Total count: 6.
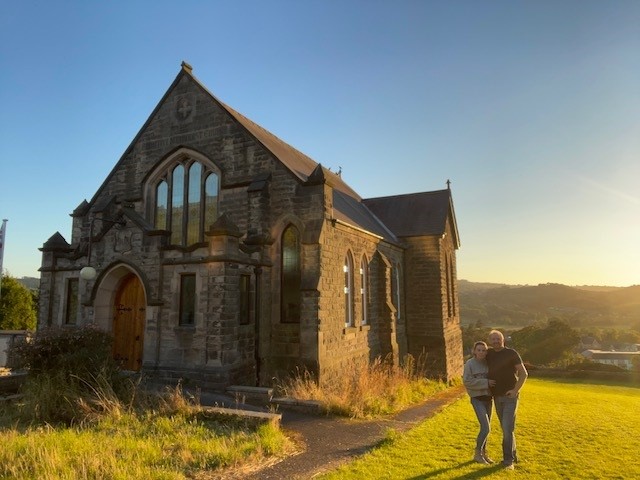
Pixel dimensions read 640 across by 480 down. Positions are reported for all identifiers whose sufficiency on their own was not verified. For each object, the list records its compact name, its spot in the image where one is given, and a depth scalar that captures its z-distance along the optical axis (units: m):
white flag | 15.67
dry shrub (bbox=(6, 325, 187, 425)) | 8.45
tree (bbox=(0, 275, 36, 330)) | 21.41
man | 6.73
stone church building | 11.74
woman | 6.83
